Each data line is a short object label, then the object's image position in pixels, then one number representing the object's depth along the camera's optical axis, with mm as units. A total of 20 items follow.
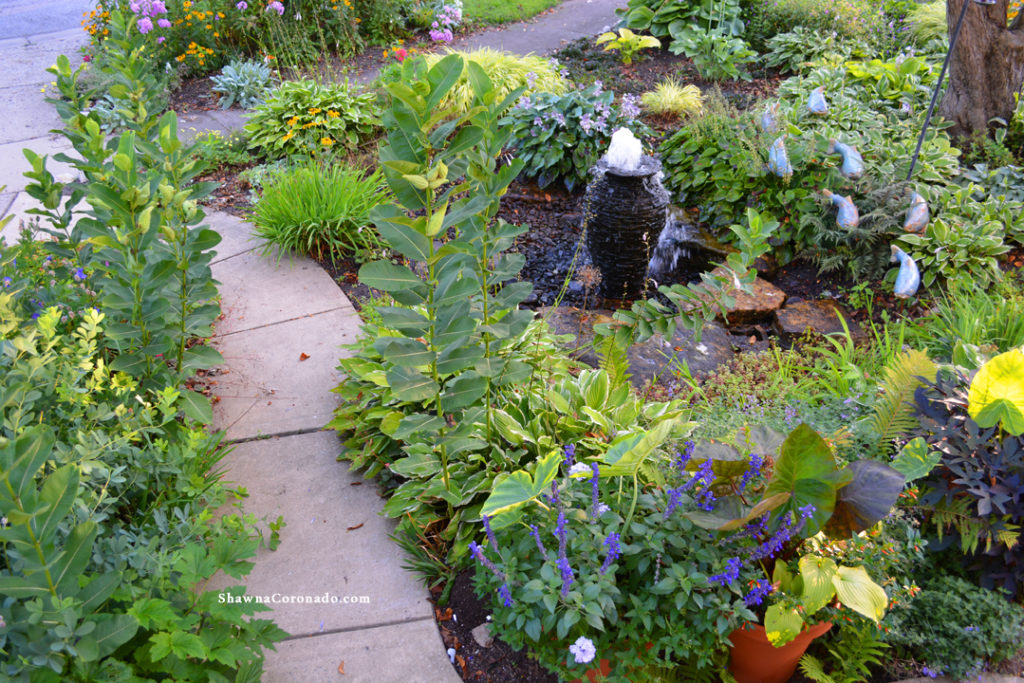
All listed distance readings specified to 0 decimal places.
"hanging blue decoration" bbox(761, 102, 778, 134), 5148
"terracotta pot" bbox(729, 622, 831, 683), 2012
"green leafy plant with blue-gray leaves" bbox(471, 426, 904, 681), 1874
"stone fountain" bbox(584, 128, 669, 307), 4414
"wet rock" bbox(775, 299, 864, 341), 4273
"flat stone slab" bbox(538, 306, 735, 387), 3791
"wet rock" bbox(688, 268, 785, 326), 4449
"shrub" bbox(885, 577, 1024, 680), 2141
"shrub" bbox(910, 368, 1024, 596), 2242
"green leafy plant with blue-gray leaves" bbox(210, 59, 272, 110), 6820
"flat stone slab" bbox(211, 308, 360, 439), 3270
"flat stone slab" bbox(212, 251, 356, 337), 3979
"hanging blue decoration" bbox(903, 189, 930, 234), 4266
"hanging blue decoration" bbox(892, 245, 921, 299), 4125
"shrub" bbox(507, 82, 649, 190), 5719
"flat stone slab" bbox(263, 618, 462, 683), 2203
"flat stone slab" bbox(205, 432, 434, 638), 2424
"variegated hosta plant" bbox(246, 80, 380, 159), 5703
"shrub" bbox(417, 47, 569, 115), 6551
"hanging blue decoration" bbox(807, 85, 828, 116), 5379
